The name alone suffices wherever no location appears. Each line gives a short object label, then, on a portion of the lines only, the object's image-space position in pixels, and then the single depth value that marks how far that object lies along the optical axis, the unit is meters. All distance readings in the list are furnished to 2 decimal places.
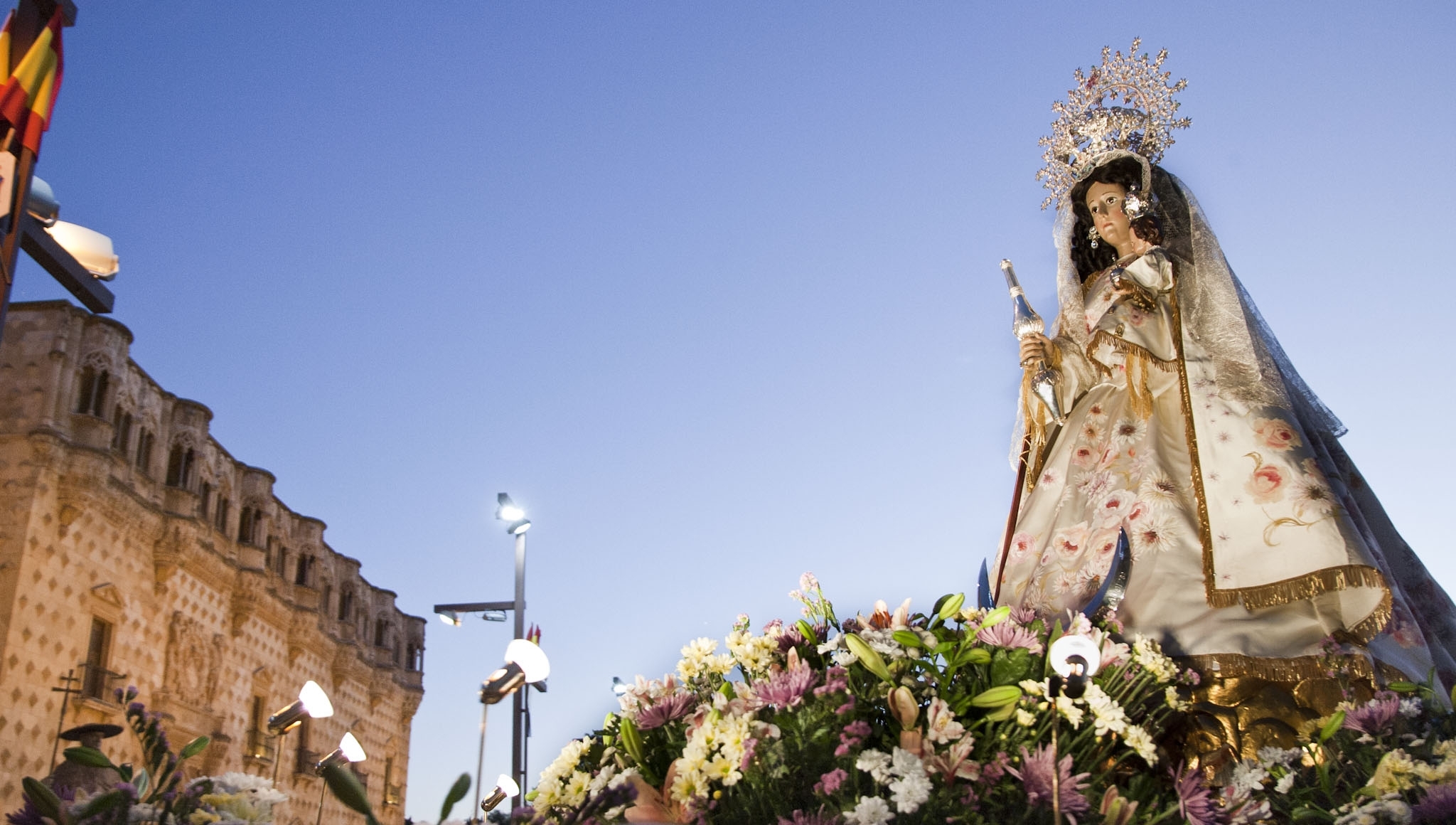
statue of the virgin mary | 4.21
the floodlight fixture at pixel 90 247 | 4.24
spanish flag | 3.28
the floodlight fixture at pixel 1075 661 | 2.60
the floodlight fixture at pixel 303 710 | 4.29
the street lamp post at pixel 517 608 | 12.83
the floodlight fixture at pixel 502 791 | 7.17
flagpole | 3.12
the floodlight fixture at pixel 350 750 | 5.34
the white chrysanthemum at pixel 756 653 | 3.03
